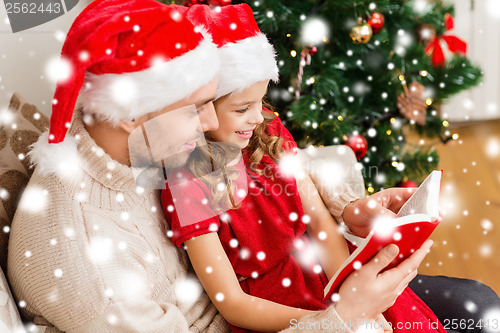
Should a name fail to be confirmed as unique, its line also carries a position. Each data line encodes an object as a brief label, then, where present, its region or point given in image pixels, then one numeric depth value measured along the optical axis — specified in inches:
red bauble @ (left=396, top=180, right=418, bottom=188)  74.6
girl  35.0
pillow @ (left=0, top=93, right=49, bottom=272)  32.3
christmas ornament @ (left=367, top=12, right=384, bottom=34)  61.9
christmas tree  58.1
